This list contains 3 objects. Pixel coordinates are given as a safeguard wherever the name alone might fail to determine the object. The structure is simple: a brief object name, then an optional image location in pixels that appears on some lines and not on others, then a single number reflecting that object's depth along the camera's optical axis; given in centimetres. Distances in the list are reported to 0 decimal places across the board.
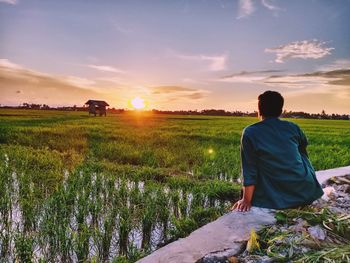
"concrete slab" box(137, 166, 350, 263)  289
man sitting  365
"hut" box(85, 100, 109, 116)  4743
